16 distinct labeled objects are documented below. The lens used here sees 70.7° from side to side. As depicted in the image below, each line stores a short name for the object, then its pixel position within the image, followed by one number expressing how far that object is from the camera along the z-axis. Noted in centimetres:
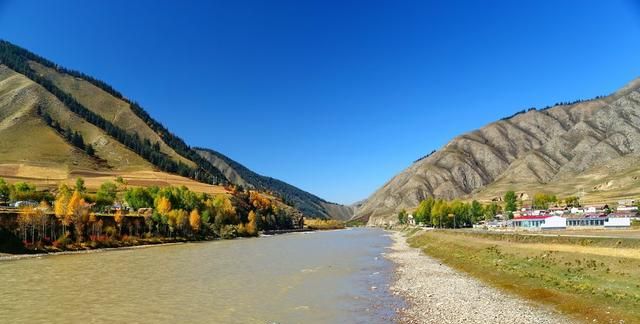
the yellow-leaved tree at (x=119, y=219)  11351
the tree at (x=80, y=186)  15927
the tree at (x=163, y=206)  13488
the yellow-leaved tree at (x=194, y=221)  14162
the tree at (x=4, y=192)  13062
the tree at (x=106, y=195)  14362
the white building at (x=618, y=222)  9465
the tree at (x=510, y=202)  18025
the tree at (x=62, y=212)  9762
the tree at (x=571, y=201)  18255
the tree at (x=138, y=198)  14988
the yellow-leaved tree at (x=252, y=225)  17706
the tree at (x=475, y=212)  17650
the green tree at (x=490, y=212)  17929
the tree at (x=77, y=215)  9838
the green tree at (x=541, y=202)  19500
